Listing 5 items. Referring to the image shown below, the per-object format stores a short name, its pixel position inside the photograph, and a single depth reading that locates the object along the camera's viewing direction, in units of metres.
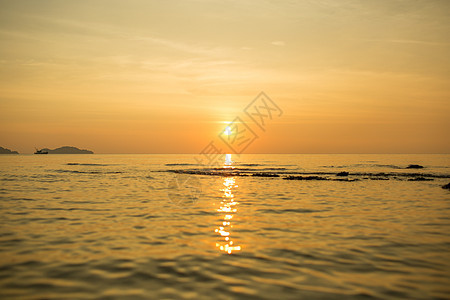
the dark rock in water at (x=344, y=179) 46.56
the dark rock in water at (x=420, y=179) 46.33
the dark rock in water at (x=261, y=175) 54.09
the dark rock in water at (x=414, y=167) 80.44
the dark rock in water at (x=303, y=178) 48.03
